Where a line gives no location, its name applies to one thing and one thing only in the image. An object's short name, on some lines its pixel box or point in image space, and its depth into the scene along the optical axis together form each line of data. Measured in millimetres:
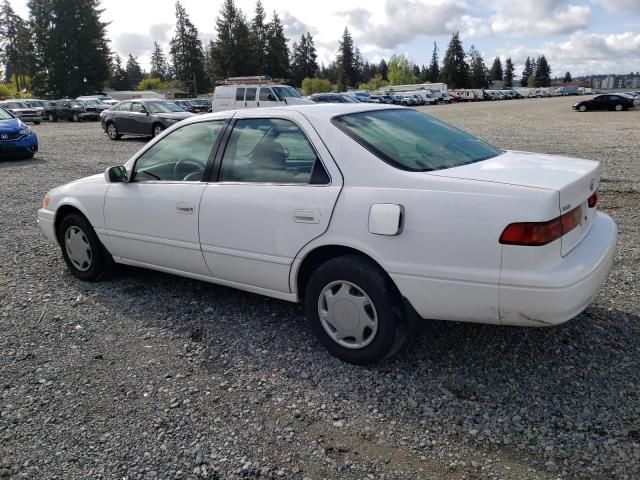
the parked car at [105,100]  41200
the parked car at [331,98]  33969
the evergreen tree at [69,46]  65375
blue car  14320
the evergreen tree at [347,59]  116812
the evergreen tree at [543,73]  143875
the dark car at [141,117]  19156
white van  22656
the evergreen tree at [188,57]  95125
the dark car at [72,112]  36688
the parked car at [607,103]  38031
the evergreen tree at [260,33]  93688
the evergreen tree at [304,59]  115188
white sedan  2873
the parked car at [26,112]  32844
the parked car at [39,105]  34619
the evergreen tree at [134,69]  138750
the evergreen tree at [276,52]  95875
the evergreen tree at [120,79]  98812
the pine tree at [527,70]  158000
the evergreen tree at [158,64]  141125
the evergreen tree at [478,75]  120725
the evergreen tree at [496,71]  144938
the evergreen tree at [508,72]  142250
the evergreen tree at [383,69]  145425
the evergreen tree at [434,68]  138875
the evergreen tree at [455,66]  117000
